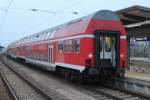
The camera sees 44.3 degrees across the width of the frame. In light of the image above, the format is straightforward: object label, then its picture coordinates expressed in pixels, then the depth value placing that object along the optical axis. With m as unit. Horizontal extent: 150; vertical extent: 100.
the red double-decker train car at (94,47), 8.27
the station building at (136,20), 11.19
